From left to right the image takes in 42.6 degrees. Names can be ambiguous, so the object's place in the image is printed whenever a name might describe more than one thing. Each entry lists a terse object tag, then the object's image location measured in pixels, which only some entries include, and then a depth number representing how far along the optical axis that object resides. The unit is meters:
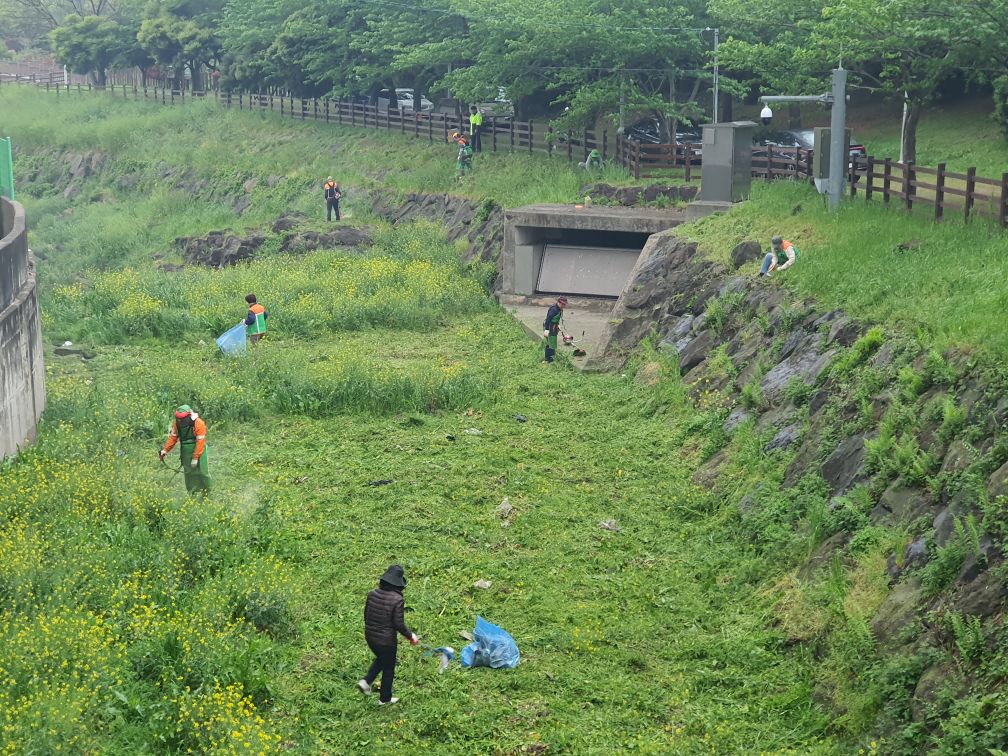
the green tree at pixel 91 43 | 72.31
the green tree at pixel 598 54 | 37.66
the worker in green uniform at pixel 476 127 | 41.94
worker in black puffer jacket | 10.99
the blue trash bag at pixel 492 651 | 11.87
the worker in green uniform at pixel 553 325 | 23.72
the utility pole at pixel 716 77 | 34.47
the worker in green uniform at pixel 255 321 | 24.69
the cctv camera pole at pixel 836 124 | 22.88
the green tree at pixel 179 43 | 66.31
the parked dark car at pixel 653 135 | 39.34
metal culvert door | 30.31
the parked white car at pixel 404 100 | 59.00
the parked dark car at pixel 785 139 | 36.22
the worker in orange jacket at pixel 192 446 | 15.65
